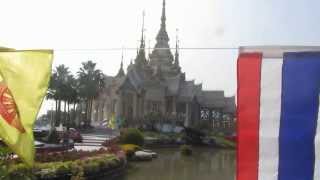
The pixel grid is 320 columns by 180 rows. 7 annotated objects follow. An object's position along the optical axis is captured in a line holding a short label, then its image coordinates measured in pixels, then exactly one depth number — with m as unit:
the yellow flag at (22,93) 6.34
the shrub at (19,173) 8.08
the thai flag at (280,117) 5.29
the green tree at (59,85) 63.53
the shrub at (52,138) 32.72
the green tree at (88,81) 66.56
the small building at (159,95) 77.00
